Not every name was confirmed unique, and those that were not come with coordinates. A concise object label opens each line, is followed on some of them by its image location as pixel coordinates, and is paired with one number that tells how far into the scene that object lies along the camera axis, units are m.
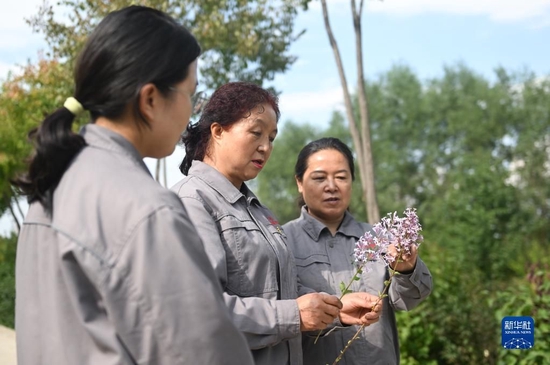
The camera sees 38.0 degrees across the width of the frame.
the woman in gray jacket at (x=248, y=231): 2.62
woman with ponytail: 1.47
